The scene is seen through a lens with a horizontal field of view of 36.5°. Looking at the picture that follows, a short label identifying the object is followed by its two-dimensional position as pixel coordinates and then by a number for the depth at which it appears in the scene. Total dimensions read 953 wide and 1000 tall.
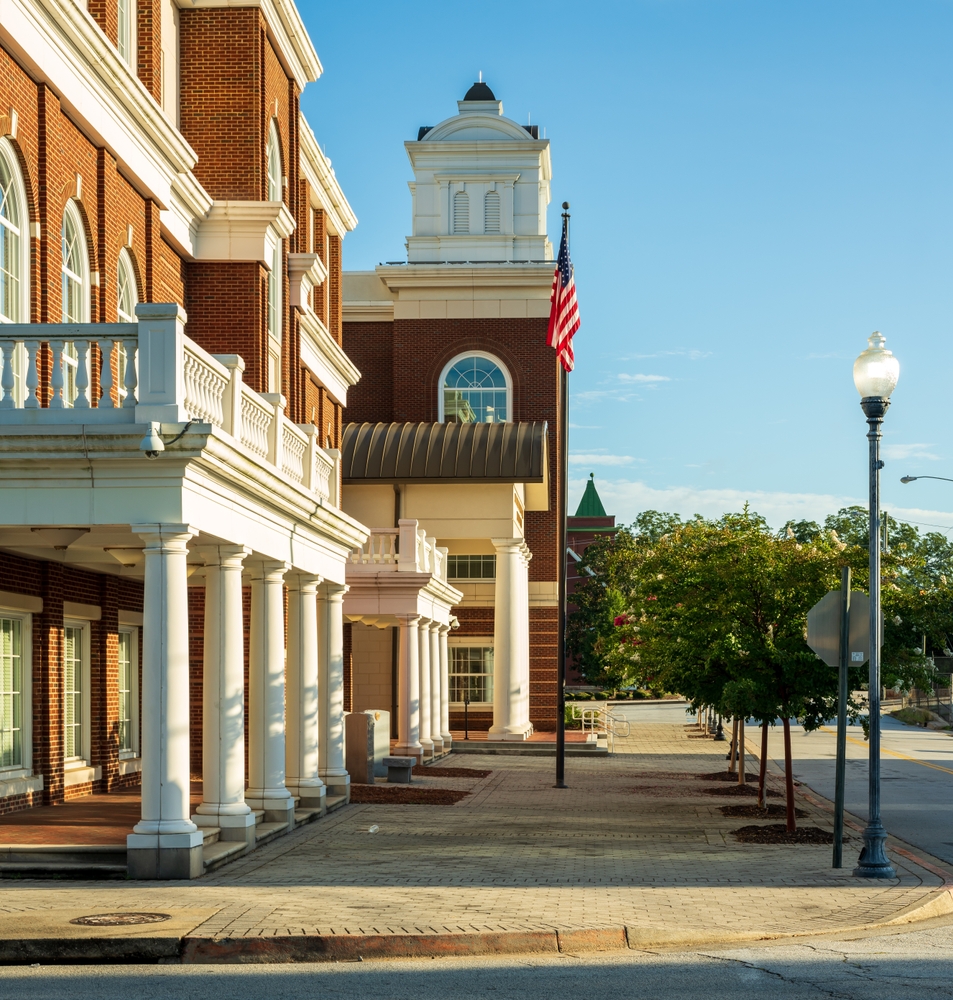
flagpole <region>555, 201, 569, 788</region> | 26.22
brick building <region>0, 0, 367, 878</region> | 13.24
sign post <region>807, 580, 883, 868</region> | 14.26
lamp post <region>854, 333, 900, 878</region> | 14.20
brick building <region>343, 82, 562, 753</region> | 39.44
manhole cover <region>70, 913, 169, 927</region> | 10.77
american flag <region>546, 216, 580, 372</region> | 28.81
